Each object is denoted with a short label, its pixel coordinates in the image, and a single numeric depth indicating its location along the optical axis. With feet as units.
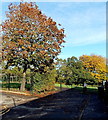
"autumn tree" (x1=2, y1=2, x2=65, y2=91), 69.26
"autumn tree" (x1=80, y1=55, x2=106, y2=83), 143.74
